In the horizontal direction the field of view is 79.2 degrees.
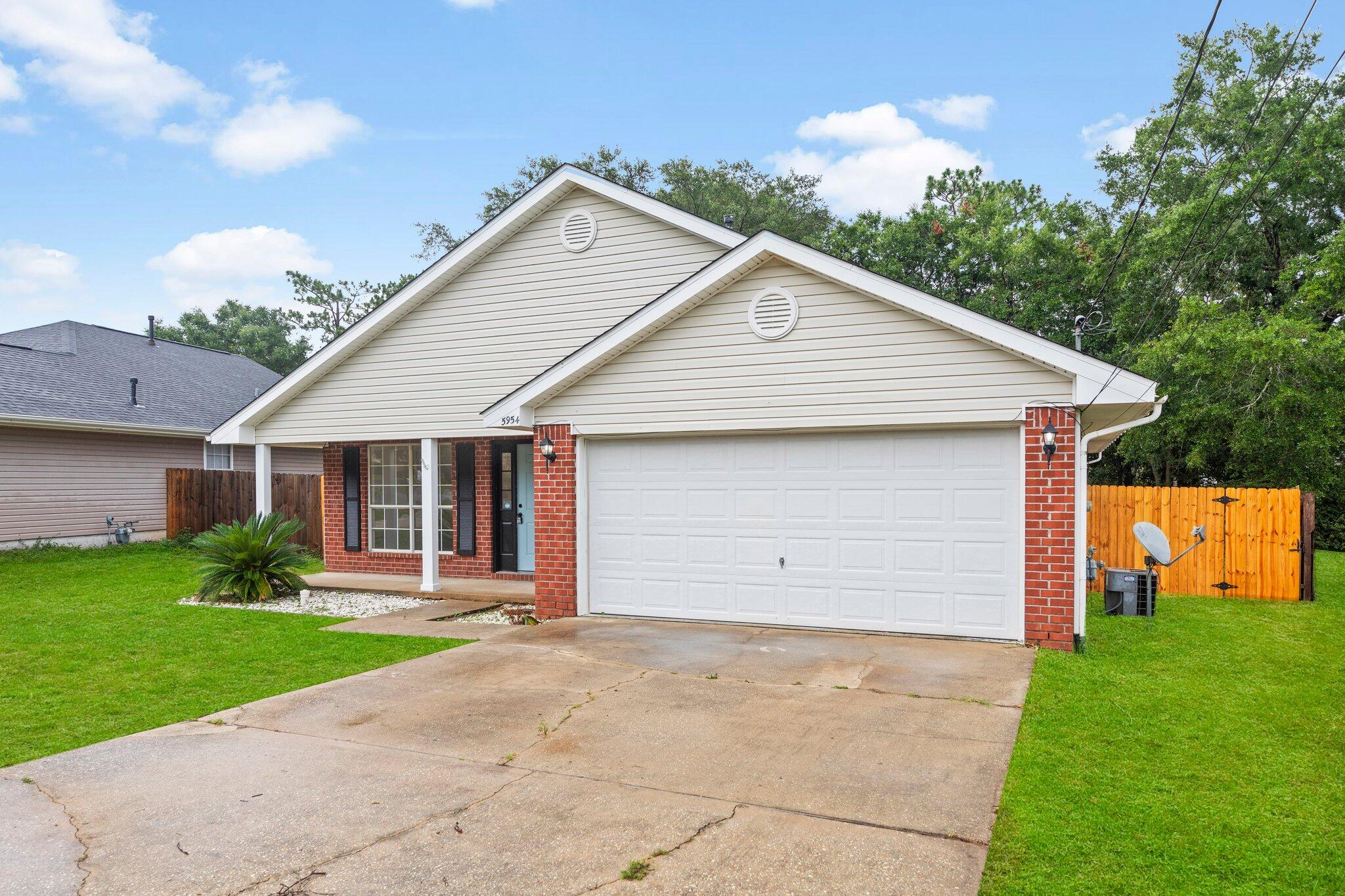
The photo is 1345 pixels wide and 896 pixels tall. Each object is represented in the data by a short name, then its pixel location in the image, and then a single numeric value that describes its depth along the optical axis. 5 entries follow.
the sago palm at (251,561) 11.82
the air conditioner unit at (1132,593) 9.84
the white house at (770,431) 7.82
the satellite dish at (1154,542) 9.70
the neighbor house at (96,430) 16.69
